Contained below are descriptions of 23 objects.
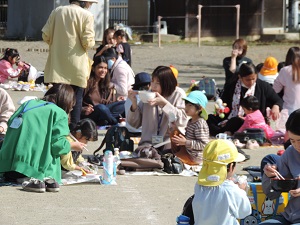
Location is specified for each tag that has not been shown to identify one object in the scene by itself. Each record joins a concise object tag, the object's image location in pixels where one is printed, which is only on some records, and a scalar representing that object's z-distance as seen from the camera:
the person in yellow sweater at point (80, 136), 8.94
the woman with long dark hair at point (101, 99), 12.41
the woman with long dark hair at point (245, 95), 11.72
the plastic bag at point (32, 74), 16.95
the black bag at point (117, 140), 10.08
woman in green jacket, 8.32
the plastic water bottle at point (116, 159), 8.88
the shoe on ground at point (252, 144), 11.16
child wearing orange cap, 13.63
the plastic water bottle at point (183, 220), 6.02
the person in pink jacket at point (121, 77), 13.10
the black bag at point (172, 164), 9.34
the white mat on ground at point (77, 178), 8.71
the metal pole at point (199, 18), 29.06
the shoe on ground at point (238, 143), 11.14
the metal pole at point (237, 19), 30.61
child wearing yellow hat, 5.88
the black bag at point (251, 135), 11.30
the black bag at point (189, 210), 6.12
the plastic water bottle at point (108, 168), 8.62
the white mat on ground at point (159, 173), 9.30
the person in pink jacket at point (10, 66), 16.67
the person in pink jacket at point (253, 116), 11.51
